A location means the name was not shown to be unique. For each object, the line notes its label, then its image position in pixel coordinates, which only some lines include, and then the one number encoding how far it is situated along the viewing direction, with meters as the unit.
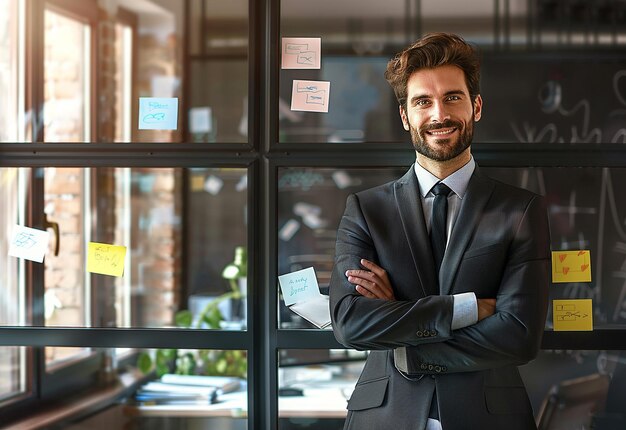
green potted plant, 4.16
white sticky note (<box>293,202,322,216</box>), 6.11
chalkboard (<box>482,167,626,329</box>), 3.08
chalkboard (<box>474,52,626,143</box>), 2.73
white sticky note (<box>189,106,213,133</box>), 5.26
